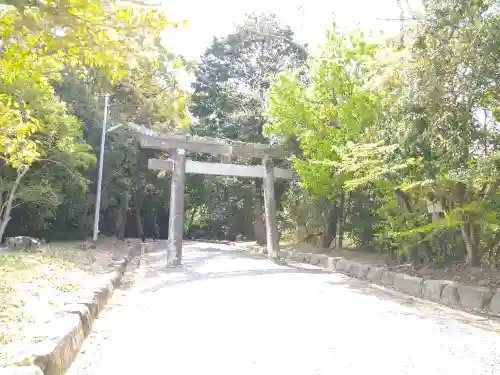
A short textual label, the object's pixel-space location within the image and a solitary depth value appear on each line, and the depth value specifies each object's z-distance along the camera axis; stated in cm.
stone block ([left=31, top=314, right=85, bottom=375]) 407
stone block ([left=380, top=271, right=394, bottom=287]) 1117
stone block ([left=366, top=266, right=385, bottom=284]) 1182
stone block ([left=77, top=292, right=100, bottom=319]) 701
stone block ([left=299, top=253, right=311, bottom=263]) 1760
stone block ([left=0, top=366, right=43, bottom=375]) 345
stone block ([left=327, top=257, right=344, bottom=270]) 1508
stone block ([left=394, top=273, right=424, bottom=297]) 988
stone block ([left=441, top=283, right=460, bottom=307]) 869
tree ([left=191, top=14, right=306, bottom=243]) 2278
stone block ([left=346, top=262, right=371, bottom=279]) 1277
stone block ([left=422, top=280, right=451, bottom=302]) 918
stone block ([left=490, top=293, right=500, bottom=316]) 776
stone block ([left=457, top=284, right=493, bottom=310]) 809
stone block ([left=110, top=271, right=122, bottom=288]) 1109
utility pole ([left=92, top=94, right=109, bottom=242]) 2083
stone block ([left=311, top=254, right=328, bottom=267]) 1605
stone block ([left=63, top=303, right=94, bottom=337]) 610
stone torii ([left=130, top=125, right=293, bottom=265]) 1504
